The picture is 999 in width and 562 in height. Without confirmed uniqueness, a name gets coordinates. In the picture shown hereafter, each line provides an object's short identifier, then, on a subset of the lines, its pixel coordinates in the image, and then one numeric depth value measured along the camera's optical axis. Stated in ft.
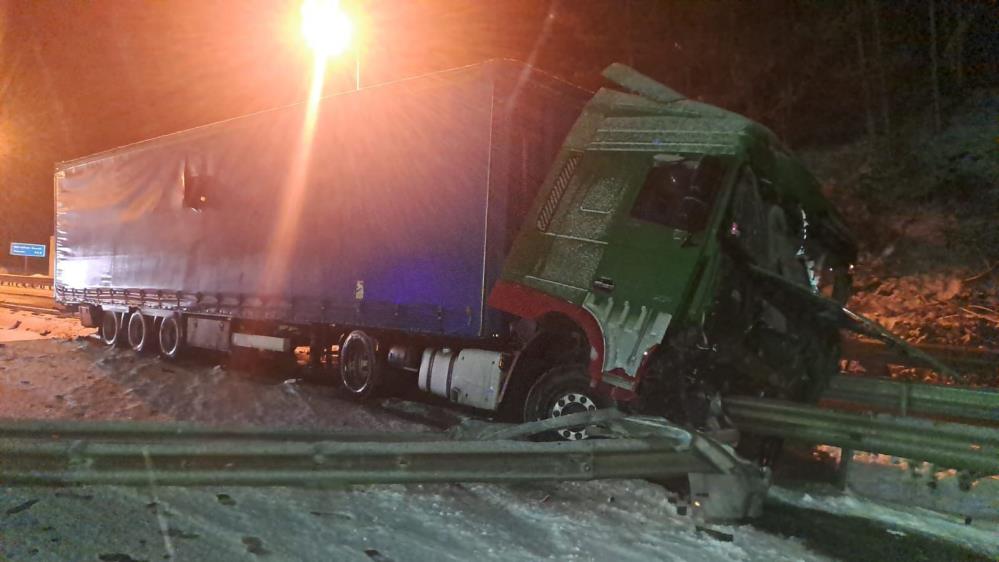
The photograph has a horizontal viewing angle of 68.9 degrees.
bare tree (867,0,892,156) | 63.98
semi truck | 18.86
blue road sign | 150.41
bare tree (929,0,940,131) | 64.34
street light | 47.52
